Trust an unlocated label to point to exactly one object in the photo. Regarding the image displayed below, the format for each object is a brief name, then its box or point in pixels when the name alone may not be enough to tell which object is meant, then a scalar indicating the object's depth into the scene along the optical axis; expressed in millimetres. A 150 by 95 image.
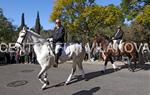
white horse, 5005
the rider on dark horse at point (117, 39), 7065
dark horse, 6907
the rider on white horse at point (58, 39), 5230
